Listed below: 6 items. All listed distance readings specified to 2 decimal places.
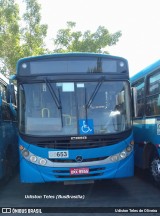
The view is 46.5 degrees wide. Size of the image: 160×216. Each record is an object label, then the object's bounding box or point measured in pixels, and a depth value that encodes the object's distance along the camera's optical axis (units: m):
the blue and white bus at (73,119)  3.88
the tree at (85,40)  11.03
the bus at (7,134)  4.47
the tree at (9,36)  10.28
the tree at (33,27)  10.68
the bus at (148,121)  4.30
